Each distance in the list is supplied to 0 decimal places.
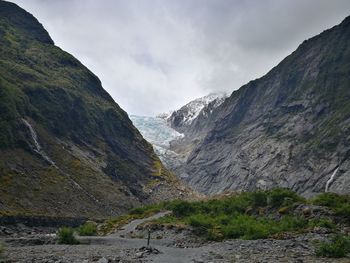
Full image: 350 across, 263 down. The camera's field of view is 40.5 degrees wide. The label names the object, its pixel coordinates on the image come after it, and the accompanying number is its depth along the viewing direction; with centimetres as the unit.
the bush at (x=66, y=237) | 4644
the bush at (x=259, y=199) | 5912
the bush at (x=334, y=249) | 3038
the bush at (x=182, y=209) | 6850
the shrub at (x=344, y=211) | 4625
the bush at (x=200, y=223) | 5006
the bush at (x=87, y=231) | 5862
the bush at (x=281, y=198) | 5587
